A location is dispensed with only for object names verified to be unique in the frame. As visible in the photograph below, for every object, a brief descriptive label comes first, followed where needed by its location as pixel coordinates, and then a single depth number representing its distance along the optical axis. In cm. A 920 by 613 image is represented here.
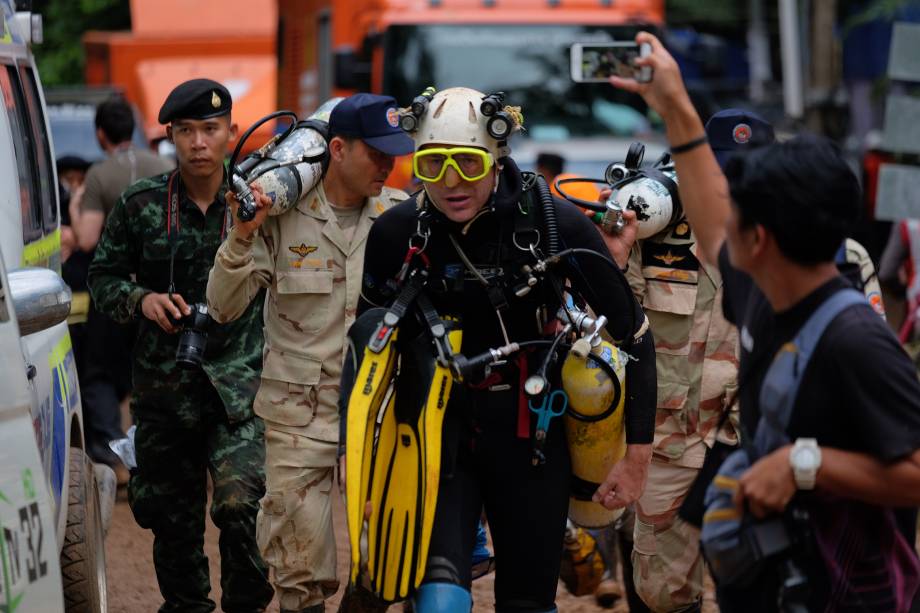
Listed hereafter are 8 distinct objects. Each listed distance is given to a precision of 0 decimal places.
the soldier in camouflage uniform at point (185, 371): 1083
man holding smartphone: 552
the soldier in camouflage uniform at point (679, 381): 985
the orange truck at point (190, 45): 3517
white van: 642
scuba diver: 765
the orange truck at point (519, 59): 2260
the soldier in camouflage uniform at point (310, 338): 982
